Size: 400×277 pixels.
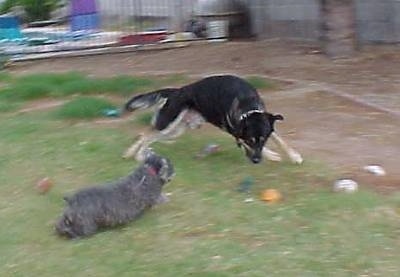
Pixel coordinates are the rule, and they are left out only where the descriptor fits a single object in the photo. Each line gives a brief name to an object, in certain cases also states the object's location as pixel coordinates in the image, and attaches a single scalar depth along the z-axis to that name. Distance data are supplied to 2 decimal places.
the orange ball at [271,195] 6.79
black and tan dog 7.46
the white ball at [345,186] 6.88
